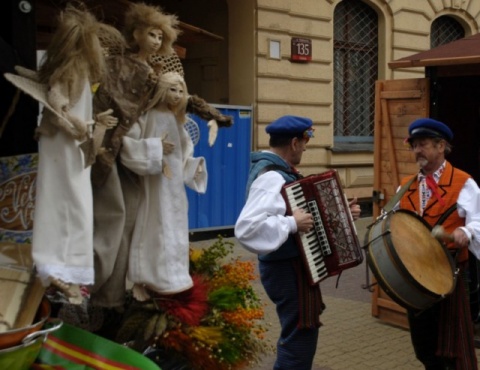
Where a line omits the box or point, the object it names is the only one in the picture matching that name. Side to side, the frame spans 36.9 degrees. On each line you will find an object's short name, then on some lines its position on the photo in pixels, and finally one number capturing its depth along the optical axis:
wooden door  5.71
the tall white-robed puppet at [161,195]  2.62
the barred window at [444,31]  14.80
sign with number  11.60
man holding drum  4.04
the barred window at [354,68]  12.95
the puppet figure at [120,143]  2.56
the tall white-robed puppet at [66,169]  2.17
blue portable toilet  10.15
